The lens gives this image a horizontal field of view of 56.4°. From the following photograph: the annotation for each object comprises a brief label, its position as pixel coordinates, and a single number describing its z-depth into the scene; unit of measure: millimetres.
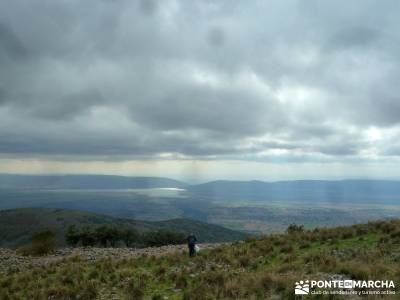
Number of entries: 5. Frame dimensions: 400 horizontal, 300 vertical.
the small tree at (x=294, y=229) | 30031
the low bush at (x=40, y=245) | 33812
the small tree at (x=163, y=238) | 58750
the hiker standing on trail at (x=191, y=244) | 24391
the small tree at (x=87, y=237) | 56594
